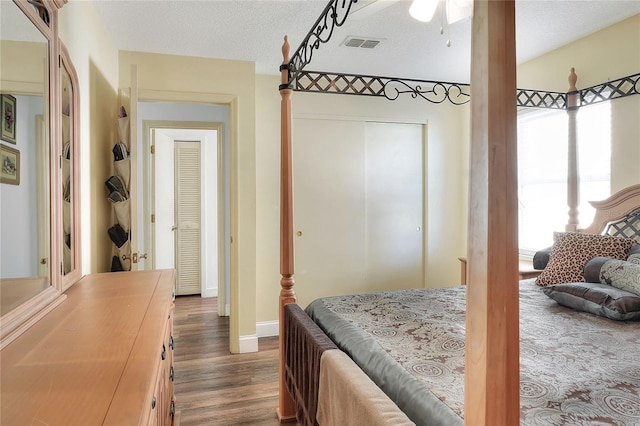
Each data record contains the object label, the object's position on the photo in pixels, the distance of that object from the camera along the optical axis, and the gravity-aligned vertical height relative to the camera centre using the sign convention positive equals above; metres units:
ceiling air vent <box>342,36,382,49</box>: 2.89 +1.27
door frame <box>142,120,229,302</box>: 4.31 +0.28
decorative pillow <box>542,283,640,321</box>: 1.81 -0.45
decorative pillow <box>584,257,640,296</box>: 1.89 -0.33
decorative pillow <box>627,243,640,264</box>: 2.08 -0.25
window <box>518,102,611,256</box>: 2.91 +0.34
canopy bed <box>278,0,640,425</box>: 0.65 -0.36
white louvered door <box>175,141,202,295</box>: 5.16 -0.09
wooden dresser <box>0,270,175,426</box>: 0.69 -0.35
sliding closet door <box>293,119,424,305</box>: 3.87 +0.04
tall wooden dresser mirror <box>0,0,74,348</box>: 1.03 +0.14
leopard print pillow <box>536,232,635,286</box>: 2.23 -0.26
